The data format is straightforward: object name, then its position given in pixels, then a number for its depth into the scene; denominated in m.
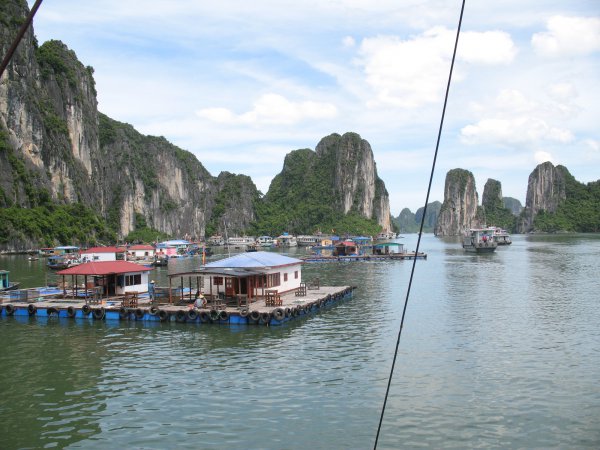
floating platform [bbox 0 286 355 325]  32.09
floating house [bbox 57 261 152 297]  37.22
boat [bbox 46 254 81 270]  74.31
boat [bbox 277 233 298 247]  176.75
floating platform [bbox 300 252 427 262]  92.88
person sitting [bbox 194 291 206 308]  33.56
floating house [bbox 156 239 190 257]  110.38
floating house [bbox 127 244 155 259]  100.67
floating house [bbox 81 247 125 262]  77.12
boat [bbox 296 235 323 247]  161.12
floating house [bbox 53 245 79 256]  92.69
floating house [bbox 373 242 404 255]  98.00
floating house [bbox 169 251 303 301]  35.62
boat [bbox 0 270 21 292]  47.28
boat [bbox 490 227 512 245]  147.25
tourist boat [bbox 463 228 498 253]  107.88
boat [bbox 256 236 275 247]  170.60
